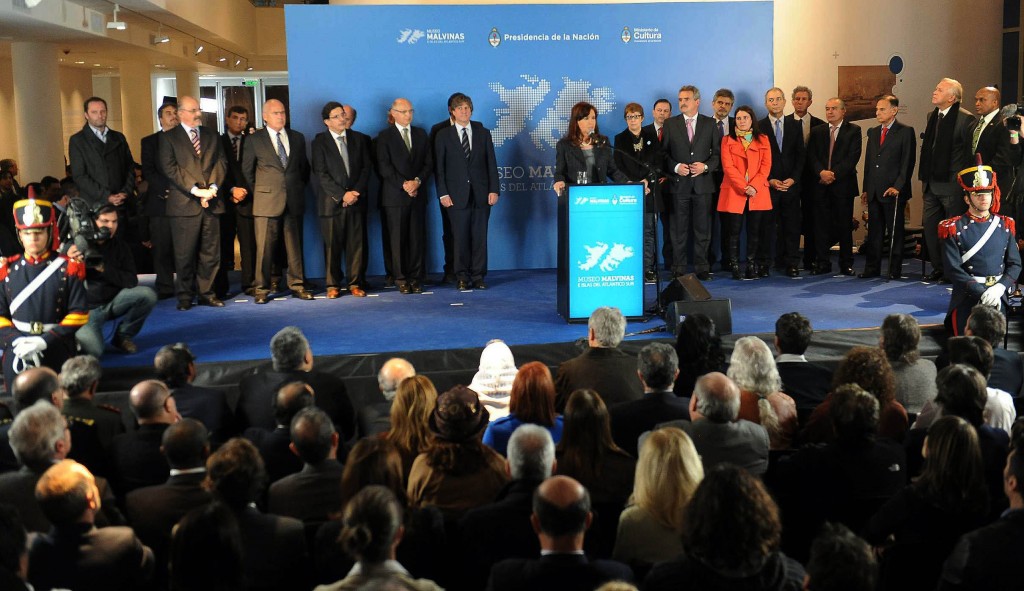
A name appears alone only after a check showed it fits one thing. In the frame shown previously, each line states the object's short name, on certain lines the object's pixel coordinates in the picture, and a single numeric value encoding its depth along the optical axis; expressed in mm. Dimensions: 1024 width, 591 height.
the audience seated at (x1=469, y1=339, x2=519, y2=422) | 5215
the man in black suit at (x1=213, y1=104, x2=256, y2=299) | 8805
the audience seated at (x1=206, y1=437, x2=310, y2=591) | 3051
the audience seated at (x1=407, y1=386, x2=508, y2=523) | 3492
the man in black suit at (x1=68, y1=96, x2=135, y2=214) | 8289
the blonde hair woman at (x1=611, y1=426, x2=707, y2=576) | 3074
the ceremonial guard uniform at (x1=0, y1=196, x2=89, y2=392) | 5730
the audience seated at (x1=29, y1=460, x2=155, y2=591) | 2930
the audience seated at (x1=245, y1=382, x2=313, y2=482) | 3918
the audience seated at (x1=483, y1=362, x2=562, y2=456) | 4102
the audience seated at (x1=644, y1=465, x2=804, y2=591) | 2545
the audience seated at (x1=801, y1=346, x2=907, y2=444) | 4105
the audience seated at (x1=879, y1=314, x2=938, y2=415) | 4848
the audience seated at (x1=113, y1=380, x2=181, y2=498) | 3893
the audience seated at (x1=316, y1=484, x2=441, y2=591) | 2594
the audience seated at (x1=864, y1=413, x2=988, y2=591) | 3117
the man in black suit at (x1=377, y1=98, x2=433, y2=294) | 8914
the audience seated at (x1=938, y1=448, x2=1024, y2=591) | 2773
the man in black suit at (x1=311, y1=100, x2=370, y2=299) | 8719
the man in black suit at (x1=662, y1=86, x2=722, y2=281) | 9148
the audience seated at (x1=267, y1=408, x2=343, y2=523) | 3410
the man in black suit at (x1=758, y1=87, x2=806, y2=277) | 9547
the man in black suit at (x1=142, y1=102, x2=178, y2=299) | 8445
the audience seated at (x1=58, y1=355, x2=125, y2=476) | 4113
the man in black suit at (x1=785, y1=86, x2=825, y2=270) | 9609
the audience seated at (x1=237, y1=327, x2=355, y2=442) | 4695
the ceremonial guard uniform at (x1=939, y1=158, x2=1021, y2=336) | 6852
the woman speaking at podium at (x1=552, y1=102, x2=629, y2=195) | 8672
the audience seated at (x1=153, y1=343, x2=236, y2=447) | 4609
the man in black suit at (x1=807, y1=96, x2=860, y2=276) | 9547
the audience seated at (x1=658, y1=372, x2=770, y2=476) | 3711
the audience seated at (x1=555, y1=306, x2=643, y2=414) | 4840
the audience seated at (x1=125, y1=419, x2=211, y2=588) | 3336
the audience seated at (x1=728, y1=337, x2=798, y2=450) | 4246
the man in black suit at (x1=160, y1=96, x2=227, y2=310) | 8312
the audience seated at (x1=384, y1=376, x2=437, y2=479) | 3973
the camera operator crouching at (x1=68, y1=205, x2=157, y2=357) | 6762
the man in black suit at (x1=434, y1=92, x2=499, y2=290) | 9016
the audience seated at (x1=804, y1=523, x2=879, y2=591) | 2314
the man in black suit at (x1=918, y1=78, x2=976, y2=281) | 8953
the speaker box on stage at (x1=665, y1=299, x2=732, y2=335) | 6590
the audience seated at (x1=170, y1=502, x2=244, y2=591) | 2676
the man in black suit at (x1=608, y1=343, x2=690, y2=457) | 4195
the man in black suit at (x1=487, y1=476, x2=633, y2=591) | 2656
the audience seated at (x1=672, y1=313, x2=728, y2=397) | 5012
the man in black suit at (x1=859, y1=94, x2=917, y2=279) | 9289
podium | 7277
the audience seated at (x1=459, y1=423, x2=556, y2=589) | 3137
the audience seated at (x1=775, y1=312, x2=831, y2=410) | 4832
